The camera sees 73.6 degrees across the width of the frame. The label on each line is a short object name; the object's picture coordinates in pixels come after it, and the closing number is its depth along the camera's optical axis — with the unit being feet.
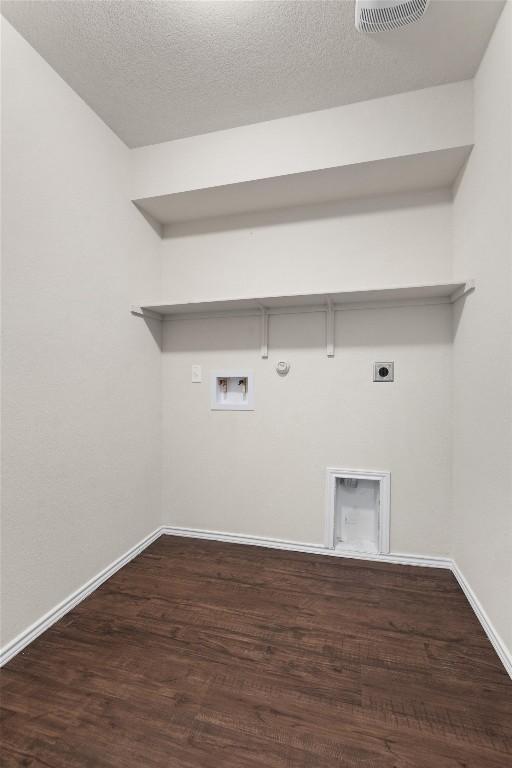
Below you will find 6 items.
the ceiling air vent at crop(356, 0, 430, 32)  4.67
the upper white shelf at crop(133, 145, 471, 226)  6.68
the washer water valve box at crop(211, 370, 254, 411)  8.57
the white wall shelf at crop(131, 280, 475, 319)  6.88
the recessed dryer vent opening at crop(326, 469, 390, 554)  7.71
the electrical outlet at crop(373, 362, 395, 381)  7.73
